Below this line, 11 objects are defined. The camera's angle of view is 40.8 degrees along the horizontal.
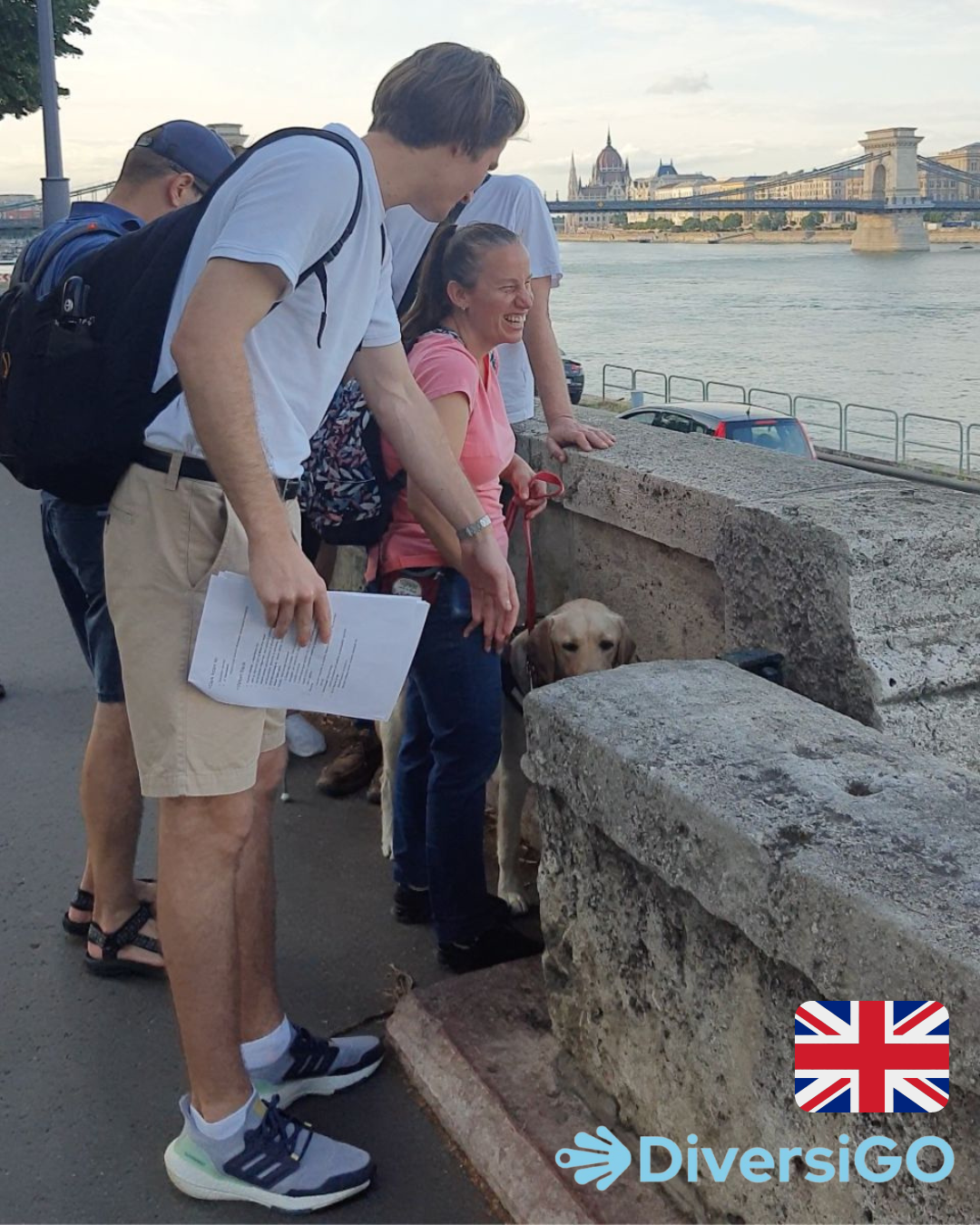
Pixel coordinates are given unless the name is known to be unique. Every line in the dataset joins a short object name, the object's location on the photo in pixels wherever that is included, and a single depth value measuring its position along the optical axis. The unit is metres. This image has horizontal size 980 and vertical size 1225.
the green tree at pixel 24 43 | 19.59
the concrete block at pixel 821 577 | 2.36
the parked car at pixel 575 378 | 22.22
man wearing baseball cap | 2.84
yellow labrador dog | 3.10
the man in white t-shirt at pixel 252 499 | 1.93
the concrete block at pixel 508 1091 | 2.12
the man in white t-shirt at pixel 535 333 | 3.50
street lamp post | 14.59
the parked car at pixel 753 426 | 16.56
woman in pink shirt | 2.75
